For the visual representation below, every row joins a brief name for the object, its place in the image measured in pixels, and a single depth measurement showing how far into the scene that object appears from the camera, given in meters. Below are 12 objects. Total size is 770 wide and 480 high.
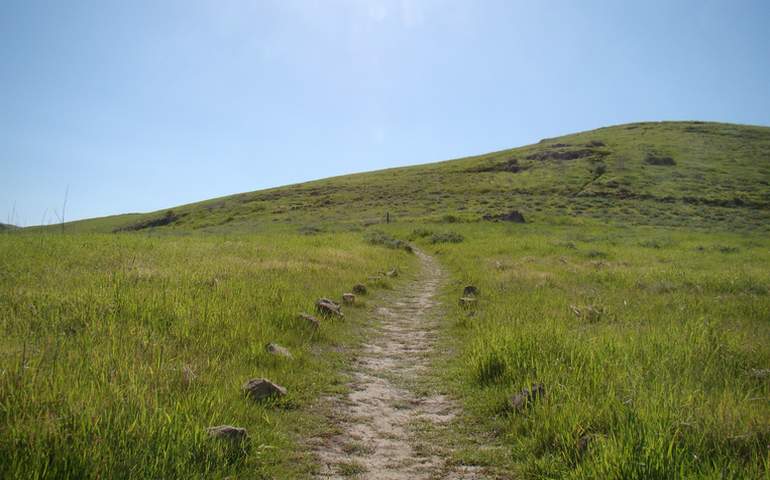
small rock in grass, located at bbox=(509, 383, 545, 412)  4.96
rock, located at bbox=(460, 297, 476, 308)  11.32
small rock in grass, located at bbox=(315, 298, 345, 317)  9.88
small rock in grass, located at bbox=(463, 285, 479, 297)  12.95
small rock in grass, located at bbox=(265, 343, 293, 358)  6.71
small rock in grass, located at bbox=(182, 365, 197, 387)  4.93
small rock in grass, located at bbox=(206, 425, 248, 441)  3.83
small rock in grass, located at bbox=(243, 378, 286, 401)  5.23
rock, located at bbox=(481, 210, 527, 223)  47.59
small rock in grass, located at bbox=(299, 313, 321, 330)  8.58
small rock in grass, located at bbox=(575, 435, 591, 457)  3.84
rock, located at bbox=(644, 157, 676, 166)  76.54
